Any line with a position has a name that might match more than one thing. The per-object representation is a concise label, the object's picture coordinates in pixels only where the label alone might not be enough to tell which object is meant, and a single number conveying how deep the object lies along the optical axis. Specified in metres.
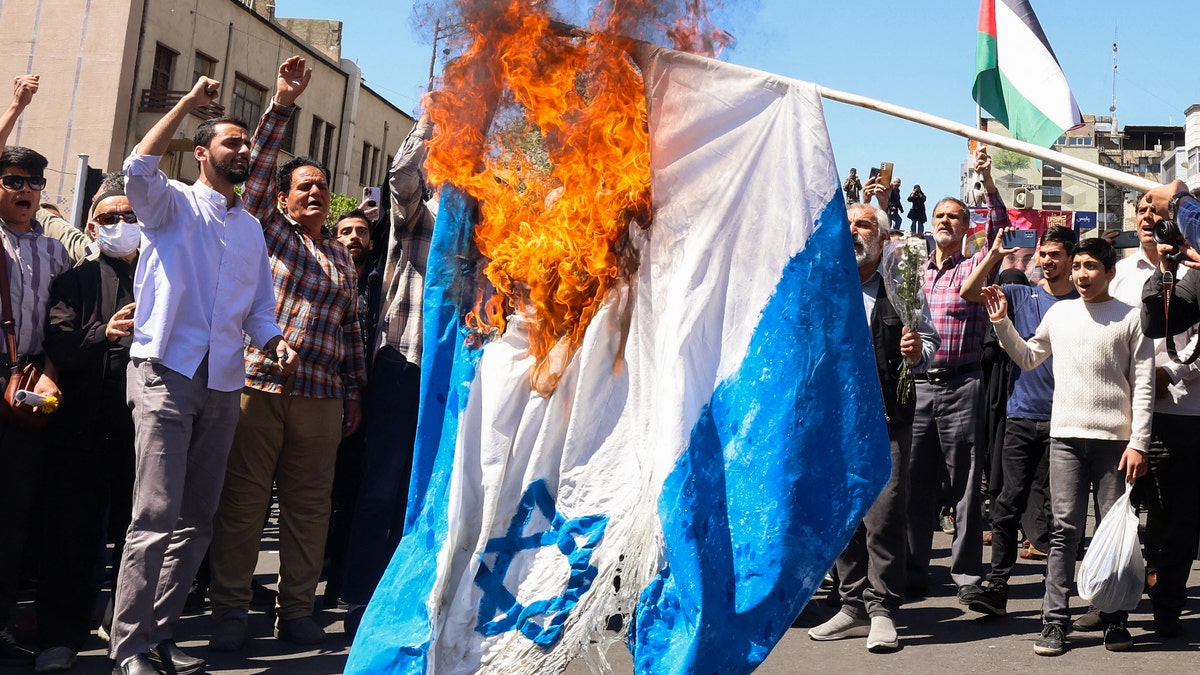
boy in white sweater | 5.96
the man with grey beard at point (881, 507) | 6.06
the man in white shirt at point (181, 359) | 4.77
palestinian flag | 8.62
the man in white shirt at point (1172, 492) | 6.21
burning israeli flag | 3.68
